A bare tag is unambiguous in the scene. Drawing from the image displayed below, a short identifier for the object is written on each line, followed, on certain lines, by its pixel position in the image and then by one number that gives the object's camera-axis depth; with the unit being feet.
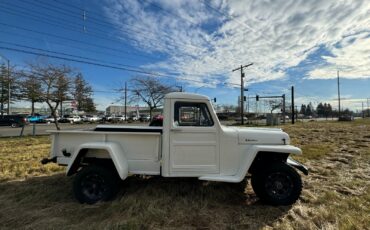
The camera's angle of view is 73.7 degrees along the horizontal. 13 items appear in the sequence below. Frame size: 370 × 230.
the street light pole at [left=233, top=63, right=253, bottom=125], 114.83
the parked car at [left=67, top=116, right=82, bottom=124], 154.40
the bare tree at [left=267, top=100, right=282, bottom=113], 206.92
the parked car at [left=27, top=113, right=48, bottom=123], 145.24
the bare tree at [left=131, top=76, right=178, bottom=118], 113.39
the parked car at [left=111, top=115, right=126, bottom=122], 163.04
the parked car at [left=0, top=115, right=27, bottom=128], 99.91
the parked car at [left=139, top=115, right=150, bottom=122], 170.76
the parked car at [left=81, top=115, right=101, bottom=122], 167.17
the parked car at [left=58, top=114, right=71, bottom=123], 153.65
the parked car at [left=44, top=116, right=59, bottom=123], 147.27
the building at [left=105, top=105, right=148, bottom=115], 294.76
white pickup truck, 13.87
